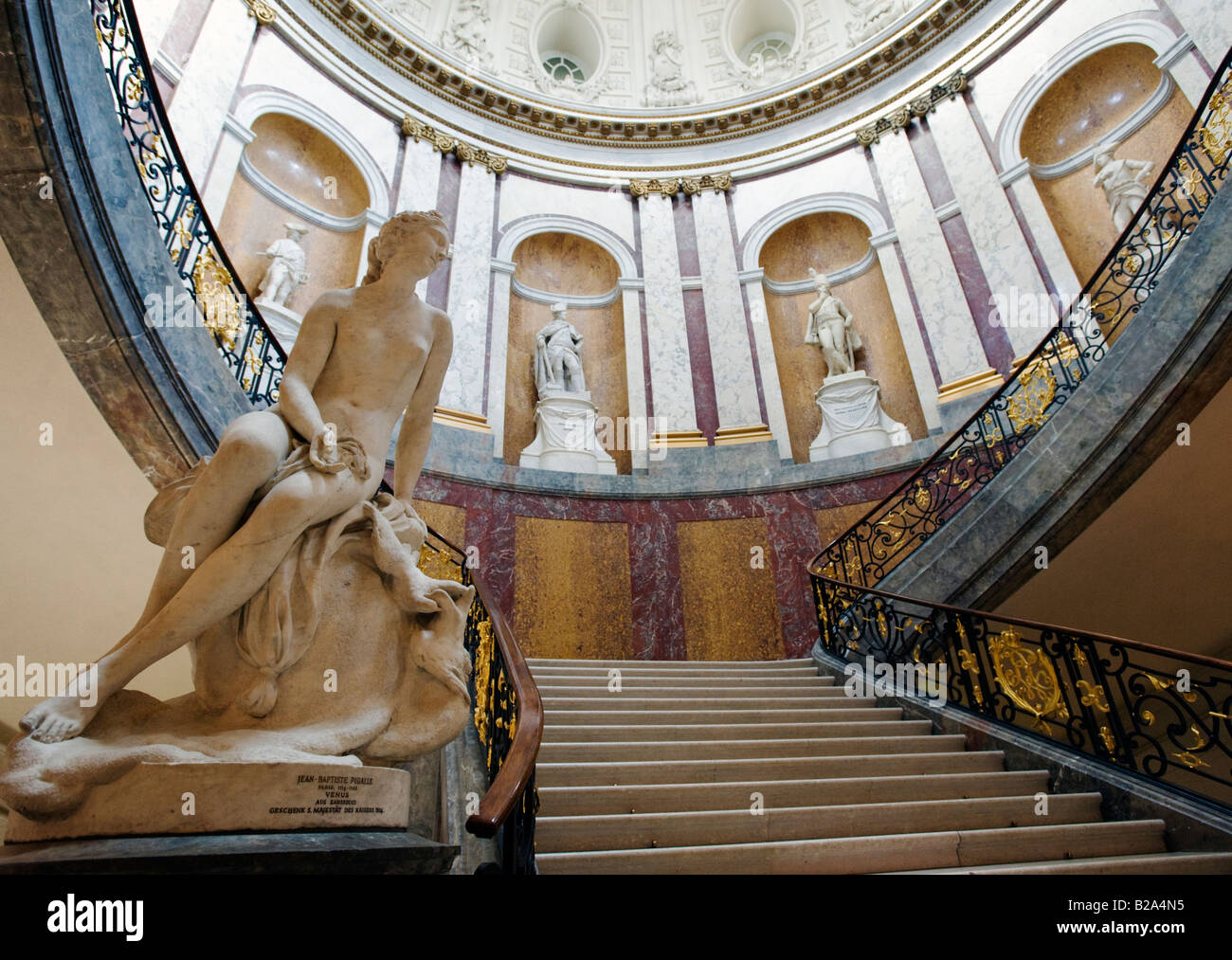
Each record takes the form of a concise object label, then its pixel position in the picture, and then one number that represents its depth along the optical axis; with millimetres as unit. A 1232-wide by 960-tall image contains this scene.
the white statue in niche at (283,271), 8930
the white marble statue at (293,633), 1918
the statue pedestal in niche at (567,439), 9531
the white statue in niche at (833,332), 10320
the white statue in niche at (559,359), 10250
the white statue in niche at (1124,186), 8703
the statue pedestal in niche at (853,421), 9477
